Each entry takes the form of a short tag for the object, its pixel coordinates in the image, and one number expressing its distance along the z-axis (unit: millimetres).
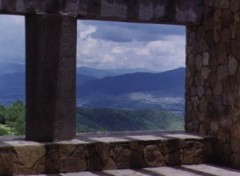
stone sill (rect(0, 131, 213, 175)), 8819
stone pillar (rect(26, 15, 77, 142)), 9205
